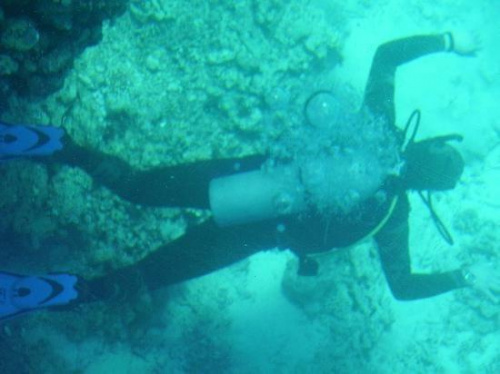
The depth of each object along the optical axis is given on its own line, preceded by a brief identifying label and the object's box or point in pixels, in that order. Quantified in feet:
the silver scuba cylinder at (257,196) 10.71
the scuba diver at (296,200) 10.74
